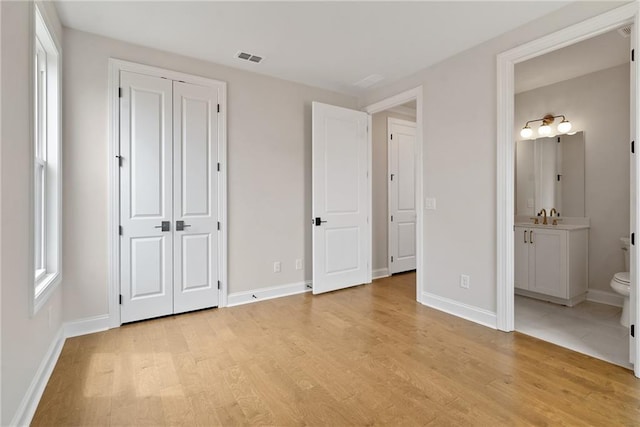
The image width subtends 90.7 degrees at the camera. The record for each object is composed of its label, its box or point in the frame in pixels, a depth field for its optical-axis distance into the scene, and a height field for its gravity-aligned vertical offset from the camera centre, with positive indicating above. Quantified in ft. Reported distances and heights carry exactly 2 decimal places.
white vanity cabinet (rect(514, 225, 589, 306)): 11.40 -1.96
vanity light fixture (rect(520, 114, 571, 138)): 12.81 +3.54
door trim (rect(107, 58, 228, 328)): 9.64 +0.73
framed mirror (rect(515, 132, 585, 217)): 12.71 +1.52
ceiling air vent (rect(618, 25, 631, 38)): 8.16 +4.82
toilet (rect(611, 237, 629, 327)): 9.03 -2.24
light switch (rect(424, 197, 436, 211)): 11.63 +0.29
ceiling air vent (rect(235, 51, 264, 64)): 10.82 +5.38
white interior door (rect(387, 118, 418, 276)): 16.40 +0.80
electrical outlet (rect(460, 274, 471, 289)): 10.52 -2.35
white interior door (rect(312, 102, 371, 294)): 13.23 +0.55
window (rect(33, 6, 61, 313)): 8.04 +1.30
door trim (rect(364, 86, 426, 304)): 12.01 +0.53
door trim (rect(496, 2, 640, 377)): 9.40 +0.68
